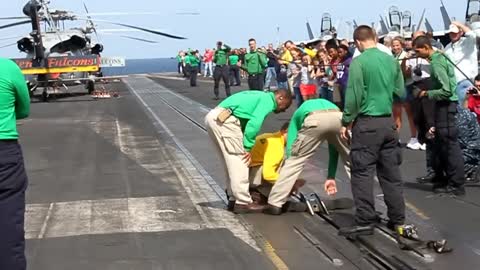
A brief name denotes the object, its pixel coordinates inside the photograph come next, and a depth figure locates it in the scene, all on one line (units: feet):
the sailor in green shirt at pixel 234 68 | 108.84
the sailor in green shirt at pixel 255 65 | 75.00
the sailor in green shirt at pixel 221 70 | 88.38
